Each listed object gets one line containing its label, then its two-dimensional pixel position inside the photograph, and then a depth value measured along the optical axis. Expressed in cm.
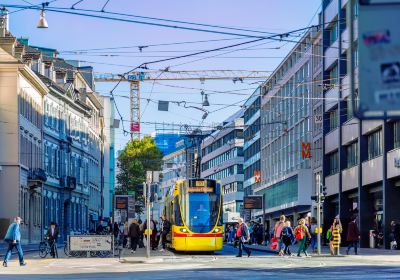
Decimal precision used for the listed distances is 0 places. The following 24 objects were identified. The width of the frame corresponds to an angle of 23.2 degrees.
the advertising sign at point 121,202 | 5416
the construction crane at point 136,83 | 13555
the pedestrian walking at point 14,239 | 3234
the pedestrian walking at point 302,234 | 4175
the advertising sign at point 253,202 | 7519
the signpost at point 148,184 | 3747
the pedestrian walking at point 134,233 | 4862
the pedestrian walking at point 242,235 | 4047
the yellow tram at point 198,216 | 4331
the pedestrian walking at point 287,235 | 4231
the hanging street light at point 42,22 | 3084
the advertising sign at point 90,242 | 4178
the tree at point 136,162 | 12244
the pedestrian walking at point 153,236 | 5183
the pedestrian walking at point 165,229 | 4791
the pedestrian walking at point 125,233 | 5763
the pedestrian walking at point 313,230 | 4586
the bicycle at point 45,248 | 4334
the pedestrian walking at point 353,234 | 4406
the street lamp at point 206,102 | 5599
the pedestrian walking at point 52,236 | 4309
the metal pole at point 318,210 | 4159
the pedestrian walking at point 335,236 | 4172
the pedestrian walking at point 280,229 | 4253
